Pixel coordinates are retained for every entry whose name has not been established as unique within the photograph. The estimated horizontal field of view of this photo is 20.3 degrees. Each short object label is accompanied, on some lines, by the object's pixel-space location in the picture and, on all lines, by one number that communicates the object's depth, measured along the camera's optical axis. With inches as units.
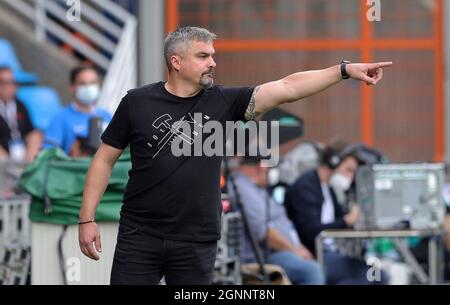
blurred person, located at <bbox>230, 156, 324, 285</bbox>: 406.9
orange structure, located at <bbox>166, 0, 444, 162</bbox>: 588.4
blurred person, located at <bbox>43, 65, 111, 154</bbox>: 429.7
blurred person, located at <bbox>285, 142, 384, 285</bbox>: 432.8
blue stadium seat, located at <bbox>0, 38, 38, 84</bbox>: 550.3
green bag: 334.6
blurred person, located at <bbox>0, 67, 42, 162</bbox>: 485.4
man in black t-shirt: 255.1
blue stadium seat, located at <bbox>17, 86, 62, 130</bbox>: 538.0
